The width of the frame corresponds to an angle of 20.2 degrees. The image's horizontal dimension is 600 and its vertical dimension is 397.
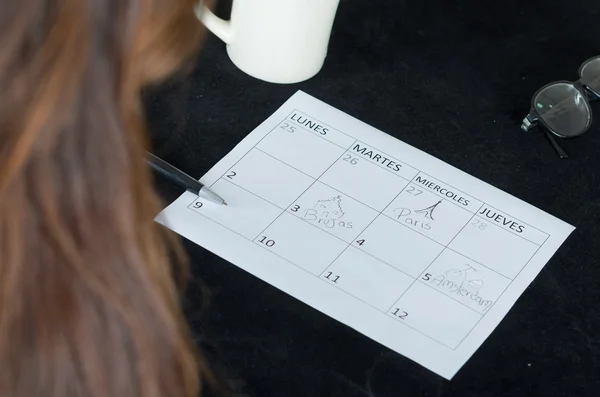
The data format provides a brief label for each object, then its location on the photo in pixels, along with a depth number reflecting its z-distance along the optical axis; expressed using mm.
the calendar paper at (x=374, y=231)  1487
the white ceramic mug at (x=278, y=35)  1595
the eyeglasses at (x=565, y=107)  1667
